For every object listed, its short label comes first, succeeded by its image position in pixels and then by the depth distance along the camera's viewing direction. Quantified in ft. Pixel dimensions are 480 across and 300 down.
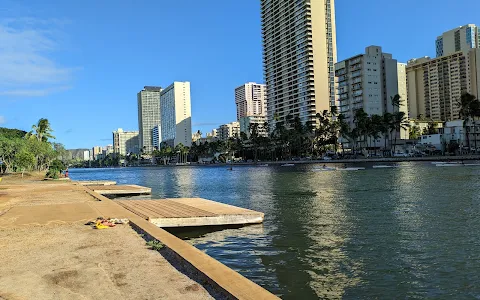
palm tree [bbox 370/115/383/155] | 447.83
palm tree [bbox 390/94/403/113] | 497.54
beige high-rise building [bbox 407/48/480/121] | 646.33
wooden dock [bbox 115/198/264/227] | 57.62
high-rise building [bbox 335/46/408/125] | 588.09
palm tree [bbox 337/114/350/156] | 501.76
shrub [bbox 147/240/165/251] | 33.69
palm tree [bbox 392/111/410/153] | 444.14
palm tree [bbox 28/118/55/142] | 364.17
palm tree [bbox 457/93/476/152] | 381.81
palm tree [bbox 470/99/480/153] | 378.73
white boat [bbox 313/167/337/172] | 291.56
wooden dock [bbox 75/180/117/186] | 172.20
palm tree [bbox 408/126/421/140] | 558.48
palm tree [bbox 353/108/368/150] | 460.34
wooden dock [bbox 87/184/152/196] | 125.08
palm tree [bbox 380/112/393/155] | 446.19
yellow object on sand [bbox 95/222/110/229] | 45.32
